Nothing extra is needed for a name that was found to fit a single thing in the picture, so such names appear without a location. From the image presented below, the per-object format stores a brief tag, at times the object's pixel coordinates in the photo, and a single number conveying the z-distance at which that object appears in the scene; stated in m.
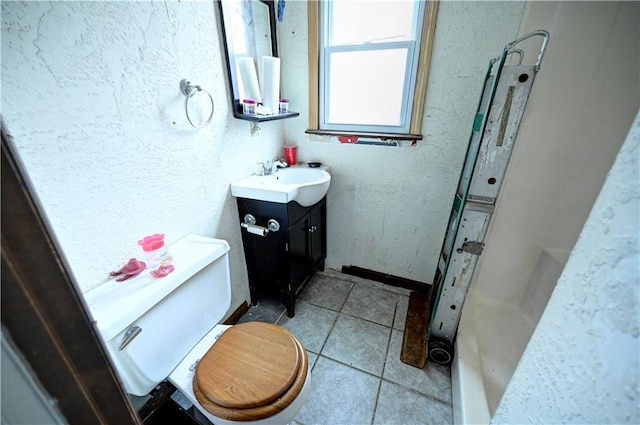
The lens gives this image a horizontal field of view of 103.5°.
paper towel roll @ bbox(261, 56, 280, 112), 1.36
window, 1.39
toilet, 0.75
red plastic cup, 1.77
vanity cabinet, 1.39
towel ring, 1.05
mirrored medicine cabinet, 1.22
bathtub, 1.08
